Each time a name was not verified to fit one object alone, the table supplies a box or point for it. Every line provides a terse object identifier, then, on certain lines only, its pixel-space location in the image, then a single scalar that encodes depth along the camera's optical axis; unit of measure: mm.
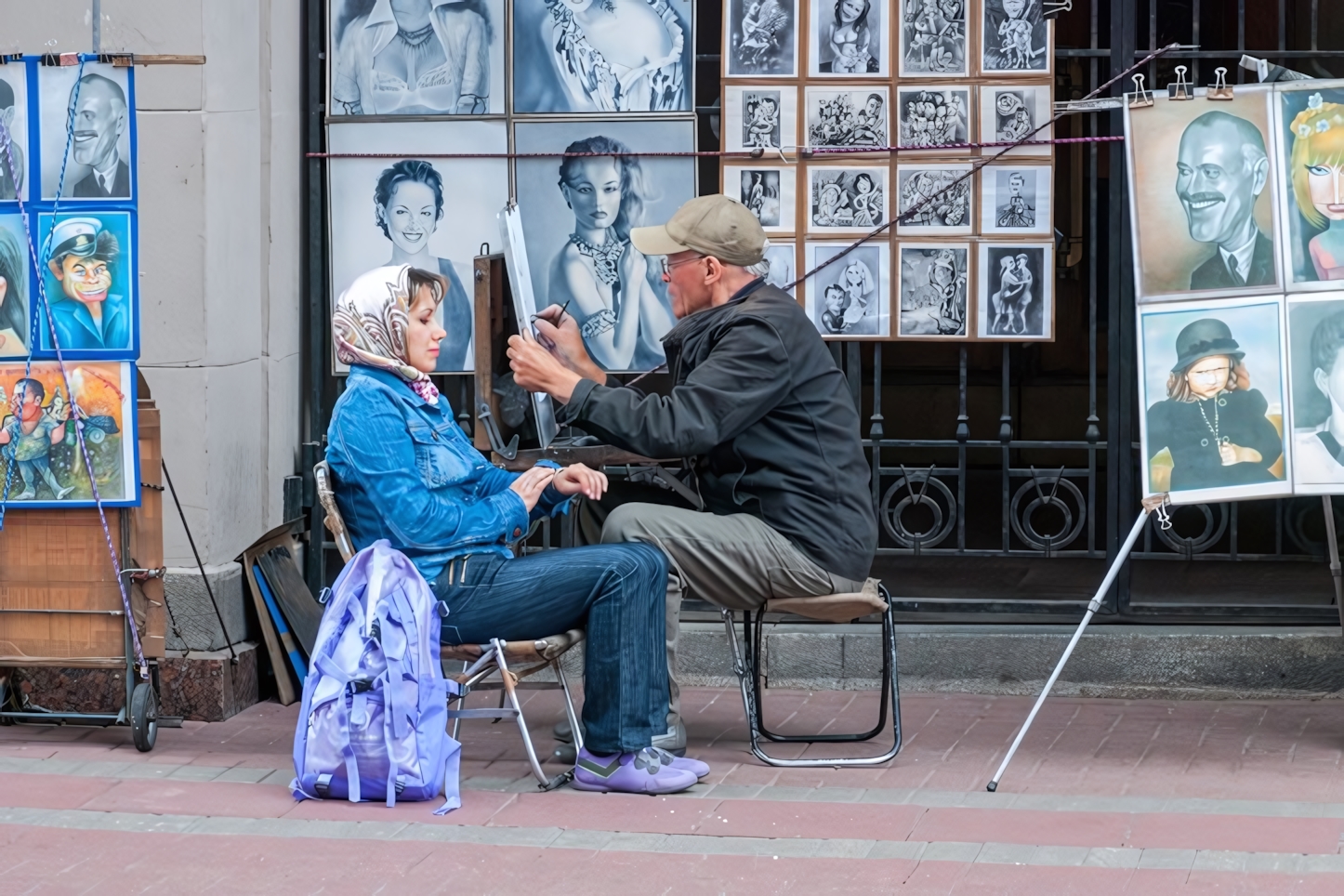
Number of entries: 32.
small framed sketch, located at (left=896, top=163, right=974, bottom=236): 12656
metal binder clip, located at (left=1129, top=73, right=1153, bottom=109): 10031
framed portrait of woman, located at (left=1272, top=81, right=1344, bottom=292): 9953
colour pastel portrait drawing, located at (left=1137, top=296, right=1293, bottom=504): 9922
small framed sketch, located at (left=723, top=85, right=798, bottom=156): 12758
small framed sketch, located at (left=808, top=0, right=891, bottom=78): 12664
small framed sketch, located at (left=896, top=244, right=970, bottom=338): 12703
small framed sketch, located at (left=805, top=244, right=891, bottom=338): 12781
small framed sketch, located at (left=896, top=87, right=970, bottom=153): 12617
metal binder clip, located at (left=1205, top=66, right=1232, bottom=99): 9992
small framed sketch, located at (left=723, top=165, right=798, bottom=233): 12797
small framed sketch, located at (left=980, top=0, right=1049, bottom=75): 12523
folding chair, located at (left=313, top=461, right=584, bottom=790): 9891
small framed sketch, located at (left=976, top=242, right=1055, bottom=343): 12617
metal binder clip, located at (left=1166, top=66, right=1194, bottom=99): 10031
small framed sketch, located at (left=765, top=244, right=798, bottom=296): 12836
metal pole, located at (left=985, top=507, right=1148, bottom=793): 10000
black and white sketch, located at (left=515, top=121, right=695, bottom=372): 12867
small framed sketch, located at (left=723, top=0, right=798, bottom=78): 12727
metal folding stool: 10469
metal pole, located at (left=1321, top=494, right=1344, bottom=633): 11078
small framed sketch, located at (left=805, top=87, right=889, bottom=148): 12703
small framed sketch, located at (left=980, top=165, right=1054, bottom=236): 12578
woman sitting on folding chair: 9859
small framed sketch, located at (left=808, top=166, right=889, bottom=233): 12750
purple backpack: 9586
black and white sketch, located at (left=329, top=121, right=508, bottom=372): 12945
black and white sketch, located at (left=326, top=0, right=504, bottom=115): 12883
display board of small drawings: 12578
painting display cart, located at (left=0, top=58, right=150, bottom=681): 10672
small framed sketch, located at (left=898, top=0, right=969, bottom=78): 12594
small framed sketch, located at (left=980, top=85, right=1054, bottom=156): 12531
